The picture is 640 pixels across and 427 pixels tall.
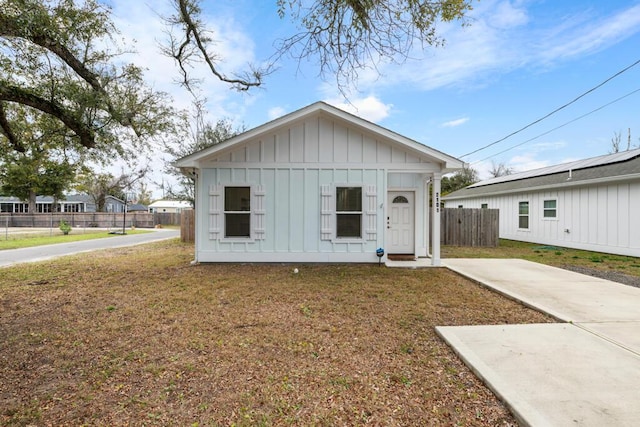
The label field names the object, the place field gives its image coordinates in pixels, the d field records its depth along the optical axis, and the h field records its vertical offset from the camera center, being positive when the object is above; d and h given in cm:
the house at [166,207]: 5094 +101
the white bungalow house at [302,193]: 821 +54
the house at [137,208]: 4933 +84
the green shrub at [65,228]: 1928 -96
